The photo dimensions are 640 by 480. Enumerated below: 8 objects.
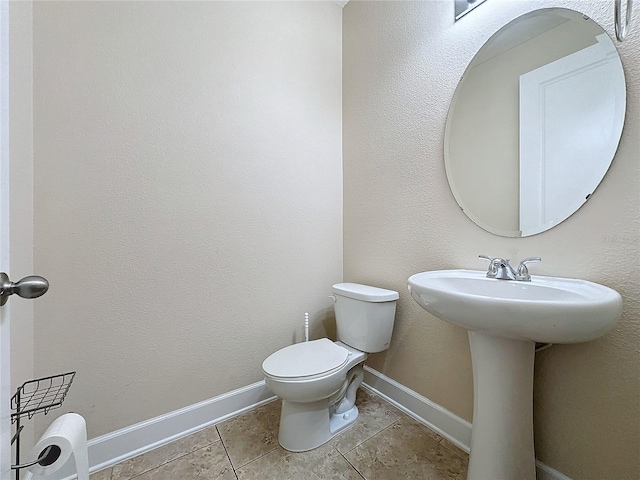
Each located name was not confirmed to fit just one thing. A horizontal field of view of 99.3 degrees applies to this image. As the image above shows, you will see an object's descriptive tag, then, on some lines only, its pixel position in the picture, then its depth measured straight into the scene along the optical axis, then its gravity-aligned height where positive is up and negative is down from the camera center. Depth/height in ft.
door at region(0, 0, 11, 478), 1.53 +0.03
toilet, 3.96 -2.04
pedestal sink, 2.39 -1.21
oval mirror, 3.07 +1.48
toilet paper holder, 2.31 -1.94
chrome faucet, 3.30 -0.44
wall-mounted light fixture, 4.04 +3.47
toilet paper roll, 2.35 -1.87
